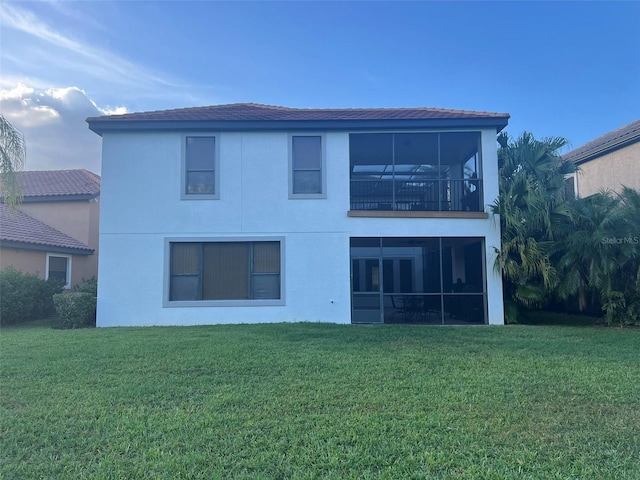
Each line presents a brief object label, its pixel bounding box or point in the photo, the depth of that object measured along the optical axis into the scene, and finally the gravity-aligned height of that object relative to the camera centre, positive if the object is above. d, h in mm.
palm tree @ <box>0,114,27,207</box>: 9703 +2667
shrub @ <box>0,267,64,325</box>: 13273 -660
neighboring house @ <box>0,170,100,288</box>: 16422 +2078
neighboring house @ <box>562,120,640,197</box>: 15977 +4321
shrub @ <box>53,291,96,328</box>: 12203 -948
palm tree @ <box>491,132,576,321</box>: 11867 +962
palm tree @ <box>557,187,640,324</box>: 11336 +442
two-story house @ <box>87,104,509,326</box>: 12344 +1528
